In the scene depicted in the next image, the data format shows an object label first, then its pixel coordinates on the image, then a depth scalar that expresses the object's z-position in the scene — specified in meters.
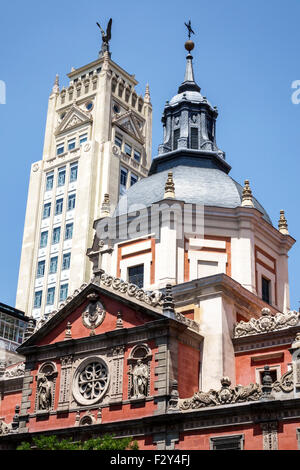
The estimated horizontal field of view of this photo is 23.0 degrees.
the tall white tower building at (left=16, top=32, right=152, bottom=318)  74.56
